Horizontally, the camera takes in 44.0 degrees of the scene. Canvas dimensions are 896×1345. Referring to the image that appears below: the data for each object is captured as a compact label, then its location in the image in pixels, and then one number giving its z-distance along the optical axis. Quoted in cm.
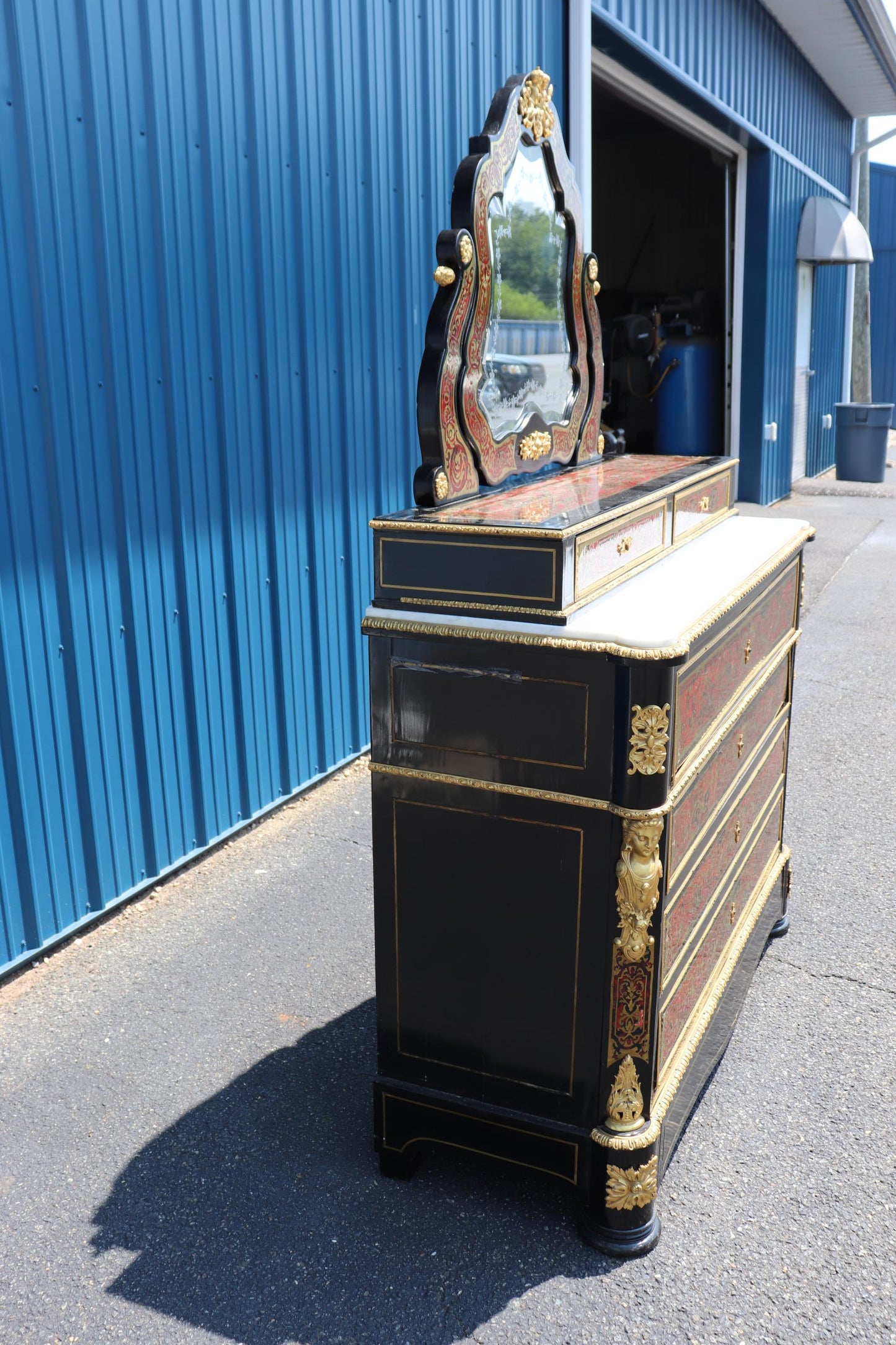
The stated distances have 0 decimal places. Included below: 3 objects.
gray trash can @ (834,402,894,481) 1309
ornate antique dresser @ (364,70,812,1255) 219
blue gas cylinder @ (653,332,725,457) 1134
